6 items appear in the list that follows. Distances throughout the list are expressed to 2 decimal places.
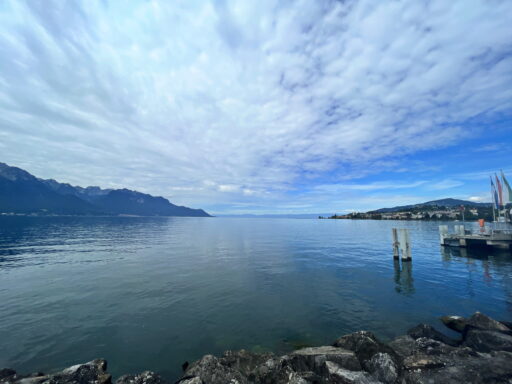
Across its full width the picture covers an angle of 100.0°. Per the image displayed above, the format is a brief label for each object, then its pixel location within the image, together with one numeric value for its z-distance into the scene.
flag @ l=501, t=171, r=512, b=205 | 45.81
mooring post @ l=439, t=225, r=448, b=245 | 50.36
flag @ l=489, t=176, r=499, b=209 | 48.62
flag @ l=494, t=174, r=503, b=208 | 47.12
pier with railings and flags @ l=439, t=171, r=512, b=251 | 42.00
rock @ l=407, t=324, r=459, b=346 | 13.08
